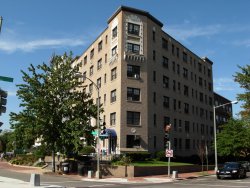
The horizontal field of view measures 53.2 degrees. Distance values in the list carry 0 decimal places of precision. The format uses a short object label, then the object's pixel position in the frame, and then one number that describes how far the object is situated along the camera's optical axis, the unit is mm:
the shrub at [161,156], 31401
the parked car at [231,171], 22790
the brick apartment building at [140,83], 32264
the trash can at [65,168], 25185
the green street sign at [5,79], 11298
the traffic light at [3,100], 11147
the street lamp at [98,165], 22272
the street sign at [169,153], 23461
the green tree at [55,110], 24236
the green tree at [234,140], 37659
